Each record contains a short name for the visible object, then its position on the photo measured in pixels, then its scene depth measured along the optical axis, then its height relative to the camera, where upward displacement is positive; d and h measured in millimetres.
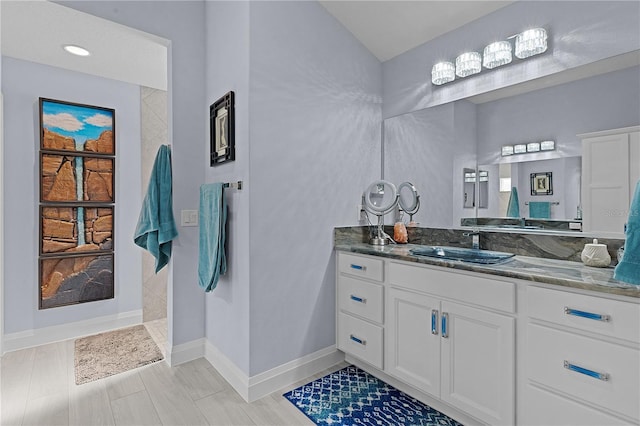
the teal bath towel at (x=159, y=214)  2316 -28
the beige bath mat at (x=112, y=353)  2311 -1102
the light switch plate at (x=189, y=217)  2471 -52
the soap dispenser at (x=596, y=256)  1597 -214
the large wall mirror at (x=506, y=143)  1755 +453
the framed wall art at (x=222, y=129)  2104 +538
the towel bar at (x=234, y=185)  2027 +160
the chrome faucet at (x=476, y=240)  2182 -189
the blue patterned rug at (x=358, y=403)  1783 -1113
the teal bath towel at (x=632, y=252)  1250 -153
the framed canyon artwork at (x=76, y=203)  2744 +61
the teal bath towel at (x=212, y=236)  2111 -171
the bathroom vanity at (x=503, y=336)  1230 -573
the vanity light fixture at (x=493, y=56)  1881 +959
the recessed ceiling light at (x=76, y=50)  2444 +1197
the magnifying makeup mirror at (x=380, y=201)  2512 +75
